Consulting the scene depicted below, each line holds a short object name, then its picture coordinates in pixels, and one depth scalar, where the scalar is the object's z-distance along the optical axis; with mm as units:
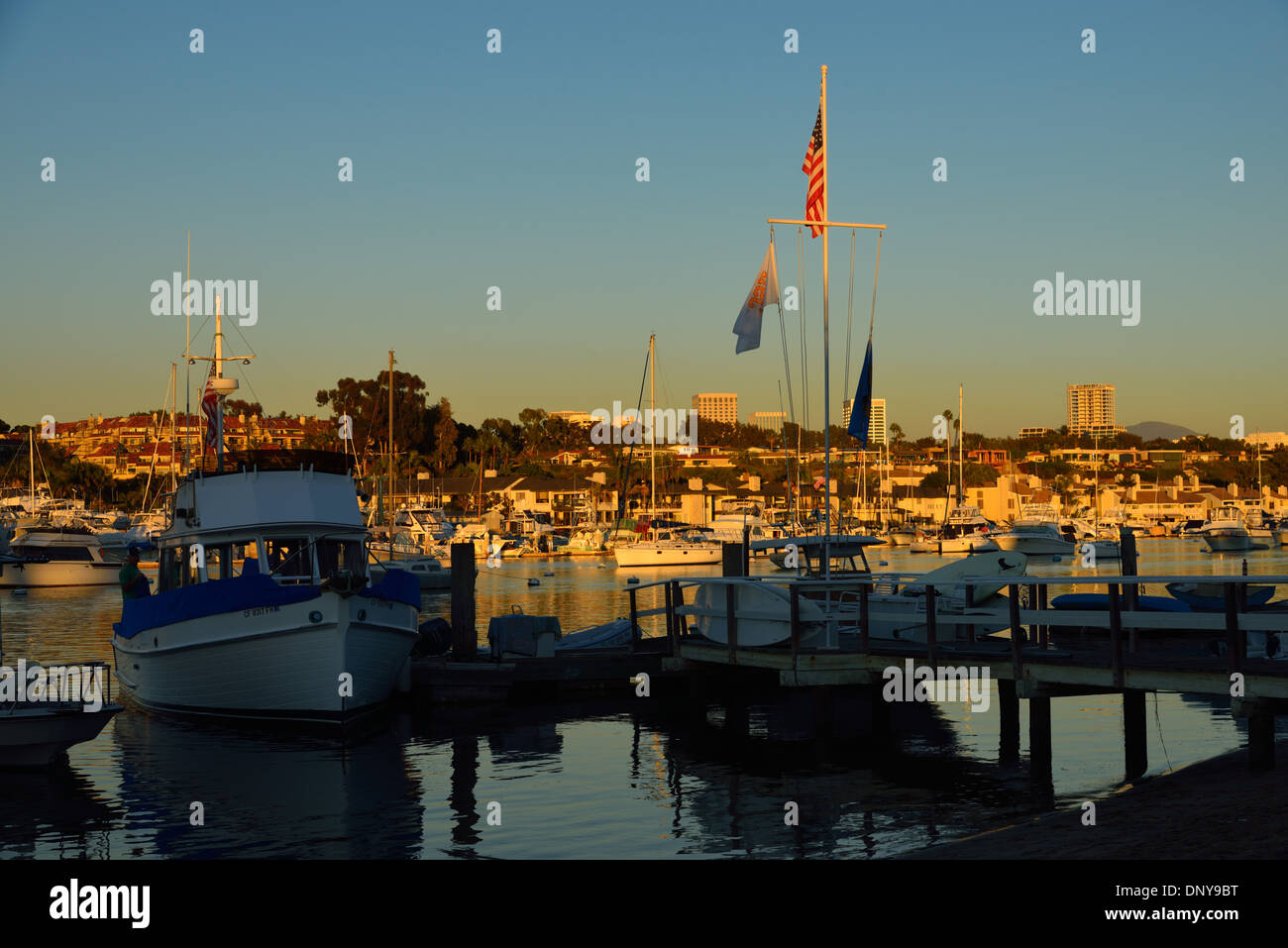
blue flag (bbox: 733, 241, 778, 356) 28188
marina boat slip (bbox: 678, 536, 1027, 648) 22594
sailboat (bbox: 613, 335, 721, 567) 94750
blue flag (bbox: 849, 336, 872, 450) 28812
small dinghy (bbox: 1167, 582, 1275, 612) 30569
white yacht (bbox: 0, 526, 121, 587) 81750
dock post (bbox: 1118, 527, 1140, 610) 25719
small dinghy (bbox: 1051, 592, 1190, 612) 28281
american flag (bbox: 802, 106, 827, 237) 28828
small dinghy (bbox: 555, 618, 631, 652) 30062
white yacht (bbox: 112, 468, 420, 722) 24031
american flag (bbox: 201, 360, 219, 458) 31406
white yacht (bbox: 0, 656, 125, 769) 20312
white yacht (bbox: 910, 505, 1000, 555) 120938
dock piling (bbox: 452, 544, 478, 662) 27922
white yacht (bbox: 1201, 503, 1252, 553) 120188
